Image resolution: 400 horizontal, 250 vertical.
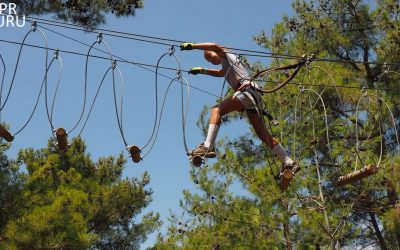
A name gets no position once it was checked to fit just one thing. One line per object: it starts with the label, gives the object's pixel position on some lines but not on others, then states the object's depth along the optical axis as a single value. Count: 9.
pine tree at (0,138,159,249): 11.18
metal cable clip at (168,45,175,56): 5.10
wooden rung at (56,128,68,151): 4.91
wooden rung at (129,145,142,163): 4.86
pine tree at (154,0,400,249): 9.55
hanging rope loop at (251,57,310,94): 5.28
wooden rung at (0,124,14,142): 4.79
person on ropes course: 5.14
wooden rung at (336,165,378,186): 5.07
